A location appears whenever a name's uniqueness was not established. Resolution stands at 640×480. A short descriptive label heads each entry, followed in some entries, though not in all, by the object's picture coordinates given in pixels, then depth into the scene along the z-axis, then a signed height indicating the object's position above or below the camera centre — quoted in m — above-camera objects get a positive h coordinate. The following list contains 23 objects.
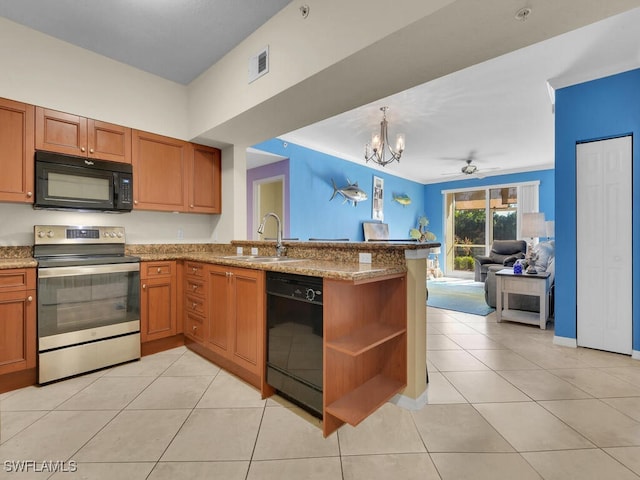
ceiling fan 6.07 +1.79
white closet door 2.74 -0.03
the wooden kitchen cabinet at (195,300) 2.65 -0.55
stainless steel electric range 2.23 -0.50
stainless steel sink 2.50 -0.16
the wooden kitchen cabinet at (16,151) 2.26 +0.69
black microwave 2.41 +0.50
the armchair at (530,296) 4.08 -0.68
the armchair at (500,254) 6.32 -0.27
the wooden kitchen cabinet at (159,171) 2.95 +0.72
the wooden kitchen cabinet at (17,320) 2.07 -0.57
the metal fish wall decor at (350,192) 5.68 +0.95
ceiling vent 2.31 +1.41
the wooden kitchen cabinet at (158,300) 2.72 -0.57
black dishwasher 1.72 -0.60
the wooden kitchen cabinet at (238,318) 2.07 -0.59
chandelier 4.03 +1.38
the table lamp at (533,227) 4.08 +0.20
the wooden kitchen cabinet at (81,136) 2.45 +0.92
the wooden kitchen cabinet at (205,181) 3.35 +0.69
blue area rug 4.58 -1.02
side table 3.58 -0.61
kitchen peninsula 1.70 -0.54
